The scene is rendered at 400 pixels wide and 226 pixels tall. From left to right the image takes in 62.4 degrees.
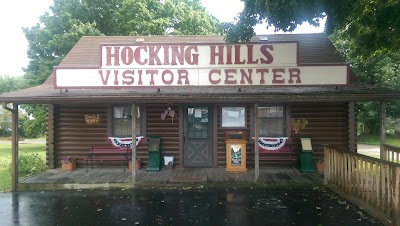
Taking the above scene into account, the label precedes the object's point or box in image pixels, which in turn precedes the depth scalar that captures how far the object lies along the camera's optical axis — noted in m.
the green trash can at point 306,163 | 10.52
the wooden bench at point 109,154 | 11.21
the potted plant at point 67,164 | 11.07
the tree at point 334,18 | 8.74
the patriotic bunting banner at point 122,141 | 11.02
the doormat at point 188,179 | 9.16
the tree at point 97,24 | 20.92
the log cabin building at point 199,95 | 9.07
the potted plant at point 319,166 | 10.73
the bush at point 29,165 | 10.97
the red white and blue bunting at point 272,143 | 10.87
